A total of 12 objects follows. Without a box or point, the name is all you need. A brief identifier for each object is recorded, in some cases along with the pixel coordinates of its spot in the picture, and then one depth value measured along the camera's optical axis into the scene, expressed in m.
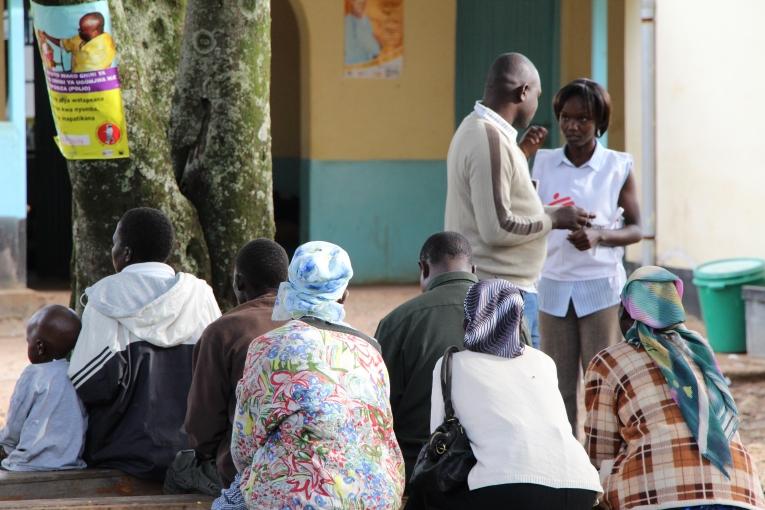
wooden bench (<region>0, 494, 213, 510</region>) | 7.48
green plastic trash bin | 17.57
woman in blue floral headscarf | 6.37
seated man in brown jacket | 7.58
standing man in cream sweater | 9.23
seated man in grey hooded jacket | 8.40
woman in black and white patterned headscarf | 6.52
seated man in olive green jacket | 7.72
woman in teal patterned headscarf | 6.89
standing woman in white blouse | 10.20
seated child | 8.54
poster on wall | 24.00
